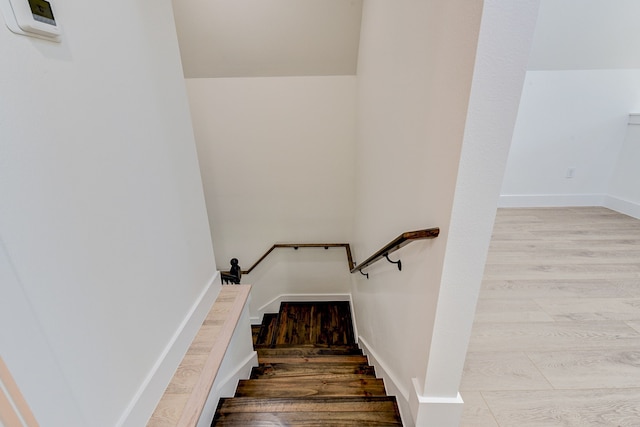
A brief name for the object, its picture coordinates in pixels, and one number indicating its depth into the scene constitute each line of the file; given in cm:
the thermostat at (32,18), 63
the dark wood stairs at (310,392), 128
